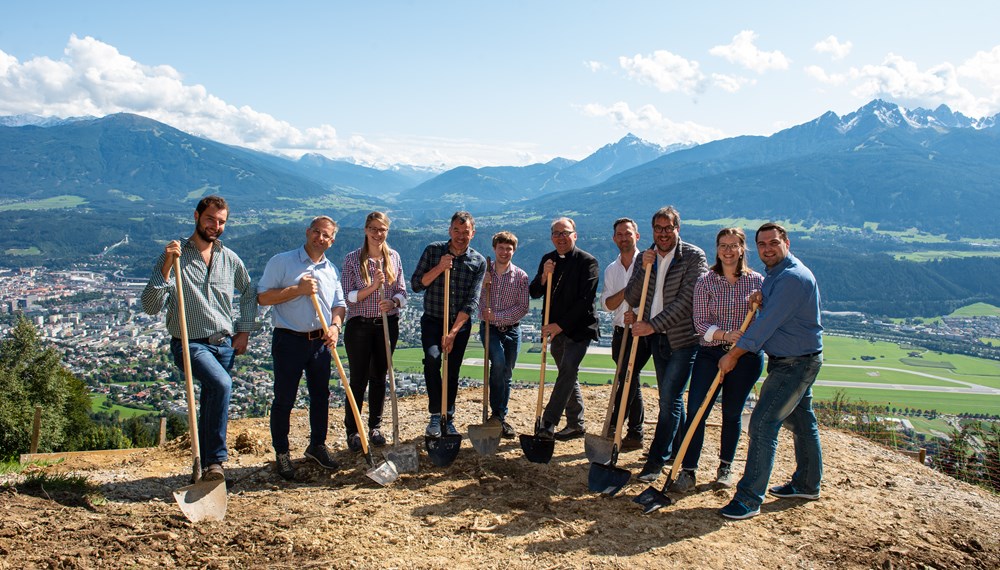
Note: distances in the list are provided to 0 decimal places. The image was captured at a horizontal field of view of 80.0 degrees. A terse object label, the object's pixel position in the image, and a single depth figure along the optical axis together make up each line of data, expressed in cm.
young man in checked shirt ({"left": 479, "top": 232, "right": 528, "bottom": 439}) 653
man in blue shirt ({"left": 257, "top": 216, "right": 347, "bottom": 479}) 532
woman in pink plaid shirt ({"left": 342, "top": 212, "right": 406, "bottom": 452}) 592
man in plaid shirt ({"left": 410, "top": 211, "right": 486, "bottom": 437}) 630
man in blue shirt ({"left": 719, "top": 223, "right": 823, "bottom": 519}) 450
